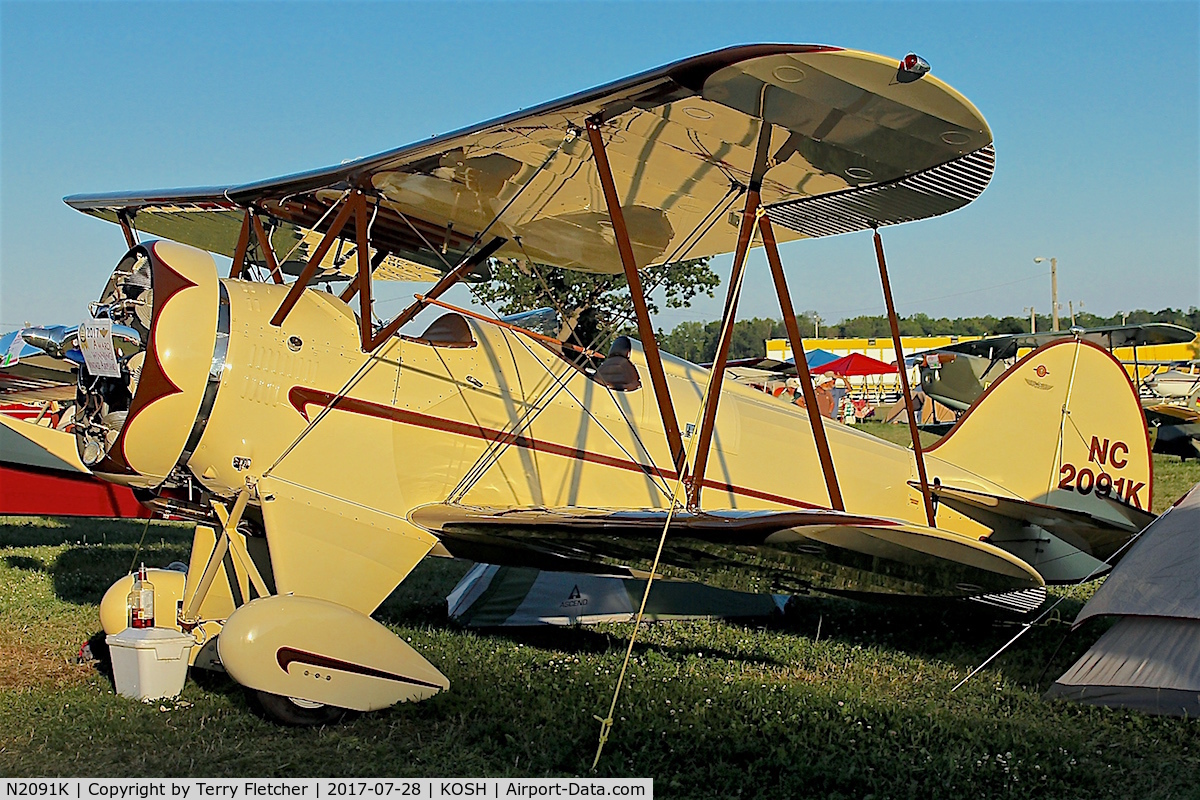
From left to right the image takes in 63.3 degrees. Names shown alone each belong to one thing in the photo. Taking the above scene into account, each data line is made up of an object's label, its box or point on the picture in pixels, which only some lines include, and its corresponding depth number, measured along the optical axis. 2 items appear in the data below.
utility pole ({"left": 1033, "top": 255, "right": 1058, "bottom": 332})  37.34
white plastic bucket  4.68
